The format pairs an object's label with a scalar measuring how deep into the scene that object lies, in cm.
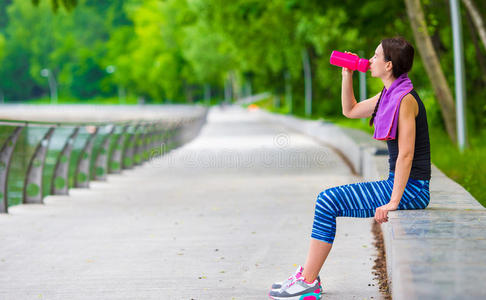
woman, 742
